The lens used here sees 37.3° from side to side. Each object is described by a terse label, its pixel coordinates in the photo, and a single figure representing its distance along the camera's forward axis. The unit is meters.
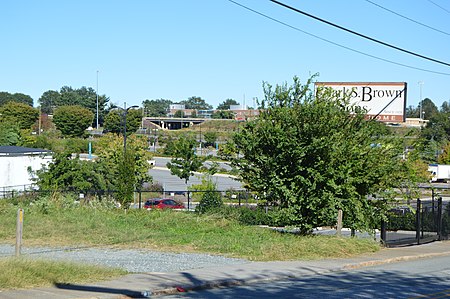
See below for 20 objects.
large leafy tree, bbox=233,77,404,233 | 23.85
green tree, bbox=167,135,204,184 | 67.75
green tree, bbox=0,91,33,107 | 195.60
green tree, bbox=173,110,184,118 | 181.75
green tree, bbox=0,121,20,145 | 74.75
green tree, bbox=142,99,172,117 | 187.38
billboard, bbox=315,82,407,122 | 41.62
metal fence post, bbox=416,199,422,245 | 27.94
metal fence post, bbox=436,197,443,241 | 29.69
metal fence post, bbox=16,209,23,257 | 15.78
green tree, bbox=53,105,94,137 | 107.12
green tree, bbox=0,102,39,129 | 107.06
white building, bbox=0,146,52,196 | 51.88
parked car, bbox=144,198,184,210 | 46.51
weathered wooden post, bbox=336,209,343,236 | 23.38
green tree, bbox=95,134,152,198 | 53.66
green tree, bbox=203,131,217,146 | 115.89
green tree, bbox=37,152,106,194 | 48.22
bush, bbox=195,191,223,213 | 40.16
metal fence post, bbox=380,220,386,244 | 25.77
